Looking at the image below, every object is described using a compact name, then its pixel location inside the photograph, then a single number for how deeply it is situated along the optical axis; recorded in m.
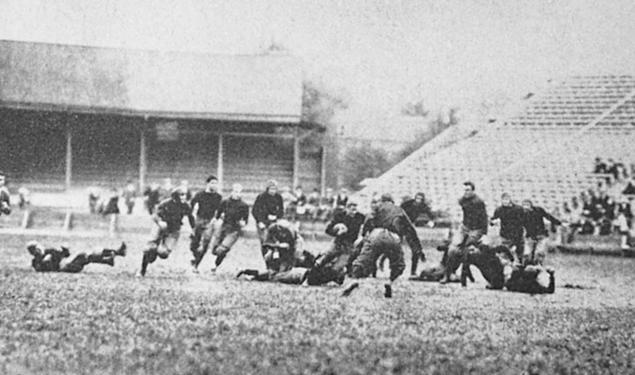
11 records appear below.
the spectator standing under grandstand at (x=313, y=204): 33.94
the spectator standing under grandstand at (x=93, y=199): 33.56
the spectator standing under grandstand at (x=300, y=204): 33.81
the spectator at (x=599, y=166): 34.51
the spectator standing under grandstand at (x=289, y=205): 33.59
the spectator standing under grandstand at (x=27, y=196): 25.43
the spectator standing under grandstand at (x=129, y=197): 33.94
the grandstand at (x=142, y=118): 37.38
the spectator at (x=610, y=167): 34.25
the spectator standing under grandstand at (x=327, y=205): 33.97
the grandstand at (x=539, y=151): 34.44
